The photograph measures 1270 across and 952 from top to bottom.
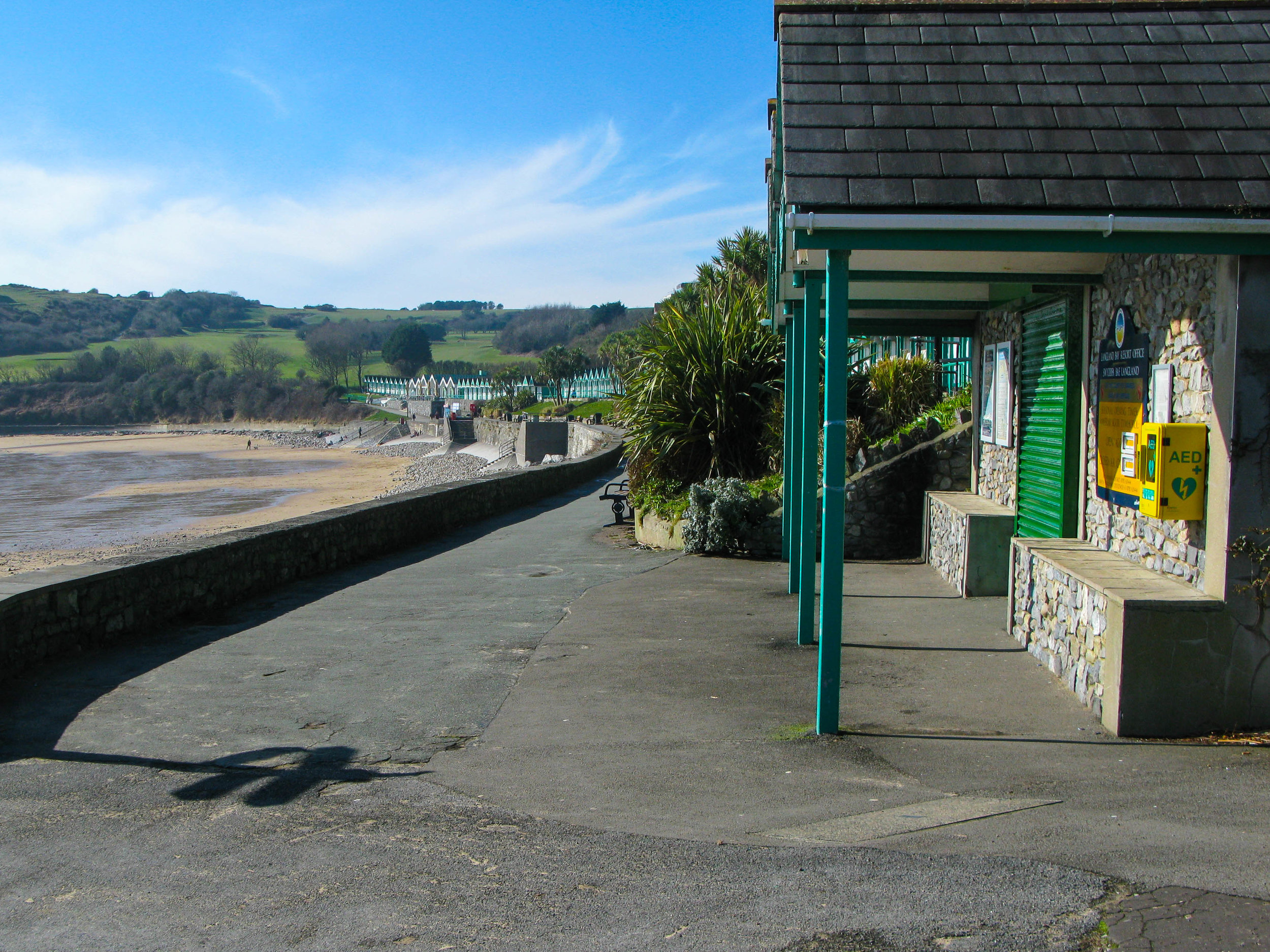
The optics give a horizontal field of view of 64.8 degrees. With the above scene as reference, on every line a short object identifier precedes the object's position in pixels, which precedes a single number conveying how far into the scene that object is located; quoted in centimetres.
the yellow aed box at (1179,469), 502
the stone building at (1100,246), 488
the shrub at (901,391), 1242
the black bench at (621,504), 1555
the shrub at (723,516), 1113
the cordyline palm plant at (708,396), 1302
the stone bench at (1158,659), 490
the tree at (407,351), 18050
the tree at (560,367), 9581
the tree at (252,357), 15775
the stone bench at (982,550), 844
